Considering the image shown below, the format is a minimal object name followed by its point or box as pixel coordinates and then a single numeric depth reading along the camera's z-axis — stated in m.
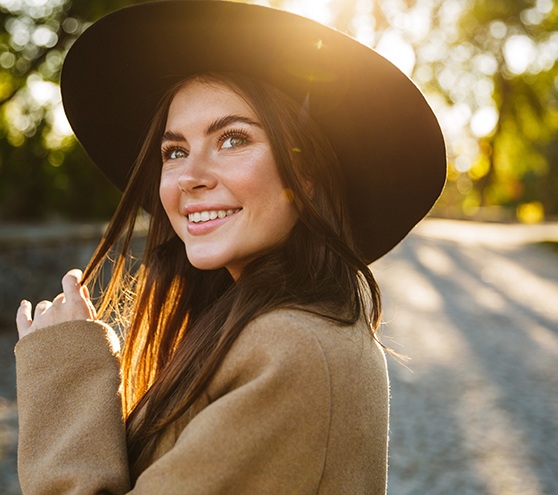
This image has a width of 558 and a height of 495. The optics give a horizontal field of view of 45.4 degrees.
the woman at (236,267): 1.33
